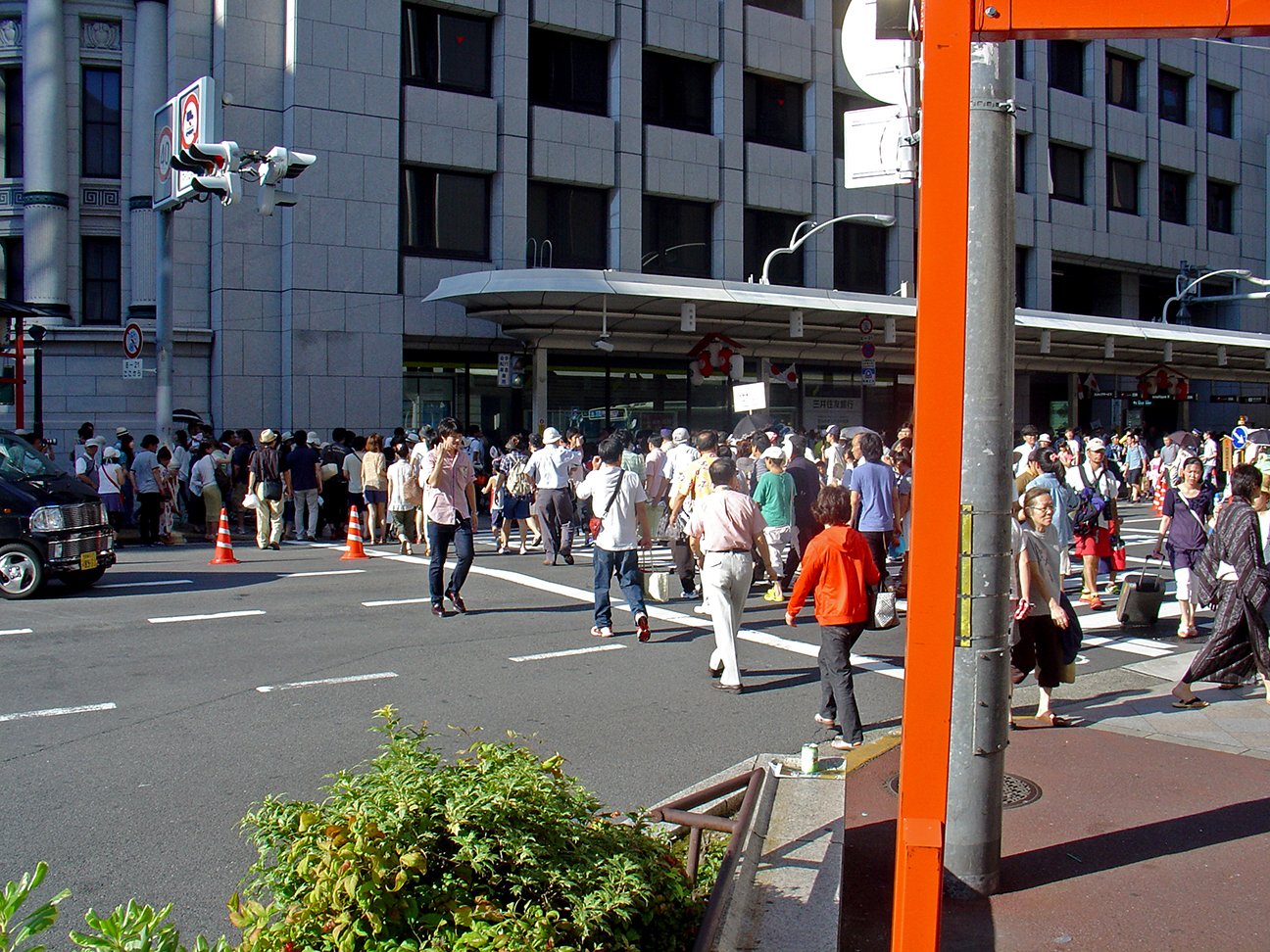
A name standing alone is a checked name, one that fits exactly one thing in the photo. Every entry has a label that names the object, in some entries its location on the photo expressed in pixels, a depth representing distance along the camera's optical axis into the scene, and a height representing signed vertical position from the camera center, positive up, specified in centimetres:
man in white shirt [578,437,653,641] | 959 -57
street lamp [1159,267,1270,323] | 3074 +594
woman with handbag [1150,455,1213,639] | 994 -51
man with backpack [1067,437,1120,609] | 1194 -45
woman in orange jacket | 655 -85
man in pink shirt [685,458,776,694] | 794 -71
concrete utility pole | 409 -7
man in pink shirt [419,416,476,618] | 1059 -38
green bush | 244 -102
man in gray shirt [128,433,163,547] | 1677 -39
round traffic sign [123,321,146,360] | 1856 +217
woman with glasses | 693 -103
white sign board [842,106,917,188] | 717 +235
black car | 1134 -74
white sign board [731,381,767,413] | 1730 +119
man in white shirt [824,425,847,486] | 1552 +11
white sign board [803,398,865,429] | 3116 +175
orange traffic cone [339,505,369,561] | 1547 -111
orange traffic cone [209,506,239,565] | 1455 -119
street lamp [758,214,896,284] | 2298 +524
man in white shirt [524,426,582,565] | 1415 -32
